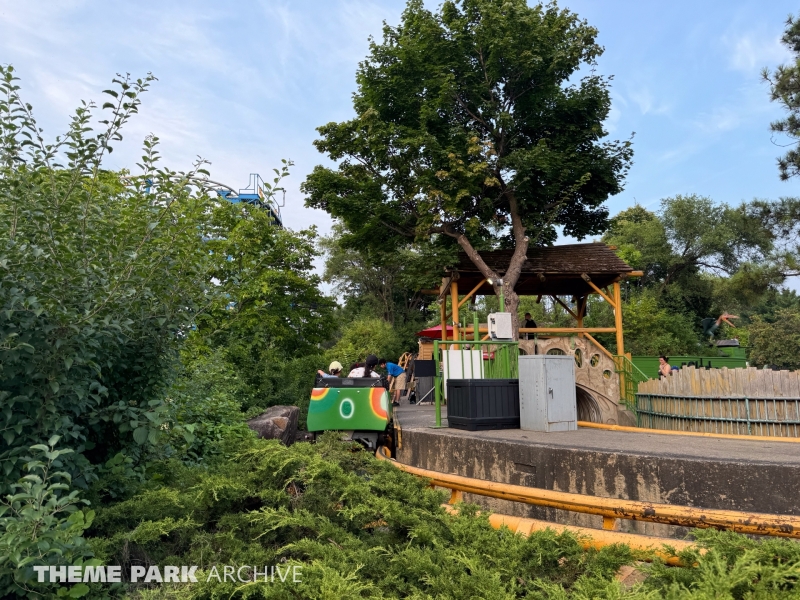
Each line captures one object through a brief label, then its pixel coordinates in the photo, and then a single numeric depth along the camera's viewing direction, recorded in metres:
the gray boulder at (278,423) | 11.96
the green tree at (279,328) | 15.79
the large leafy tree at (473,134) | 16.41
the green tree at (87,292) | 3.38
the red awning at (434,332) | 24.35
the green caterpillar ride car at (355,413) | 8.62
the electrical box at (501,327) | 9.02
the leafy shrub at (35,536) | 2.52
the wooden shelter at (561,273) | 16.22
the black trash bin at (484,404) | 7.93
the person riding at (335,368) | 9.88
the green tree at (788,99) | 17.48
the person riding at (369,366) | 9.70
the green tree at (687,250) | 39.91
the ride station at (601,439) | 4.45
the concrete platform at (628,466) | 4.61
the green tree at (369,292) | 44.62
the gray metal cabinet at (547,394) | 7.92
